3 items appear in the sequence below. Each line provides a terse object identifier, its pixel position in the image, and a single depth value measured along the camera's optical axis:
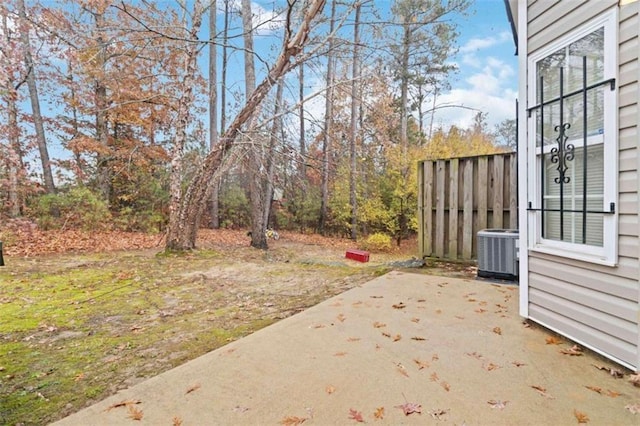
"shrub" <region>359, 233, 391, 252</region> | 10.75
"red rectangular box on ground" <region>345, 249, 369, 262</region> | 8.66
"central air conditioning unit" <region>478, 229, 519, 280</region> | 4.04
